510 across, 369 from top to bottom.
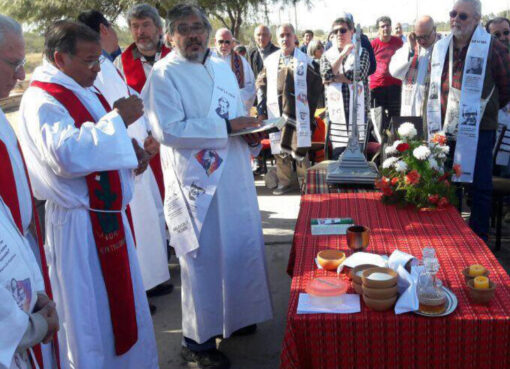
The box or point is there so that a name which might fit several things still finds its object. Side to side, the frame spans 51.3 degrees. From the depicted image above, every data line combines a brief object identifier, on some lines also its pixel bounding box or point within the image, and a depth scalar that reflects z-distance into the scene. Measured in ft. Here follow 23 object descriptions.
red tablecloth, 6.66
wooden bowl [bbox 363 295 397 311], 6.85
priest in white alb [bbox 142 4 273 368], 9.87
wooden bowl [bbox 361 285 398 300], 6.84
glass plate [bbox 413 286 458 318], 6.72
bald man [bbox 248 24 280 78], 26.43
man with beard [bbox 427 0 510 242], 14.32
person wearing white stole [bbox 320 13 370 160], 19.47
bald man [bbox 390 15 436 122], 16.19
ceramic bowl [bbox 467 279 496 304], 6.81
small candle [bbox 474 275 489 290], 6.89
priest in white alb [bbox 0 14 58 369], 4.95
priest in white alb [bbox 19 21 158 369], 7.67
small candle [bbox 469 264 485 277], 7.36
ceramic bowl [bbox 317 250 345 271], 8.07
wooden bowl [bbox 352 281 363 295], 7.32
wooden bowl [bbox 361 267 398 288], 6.86
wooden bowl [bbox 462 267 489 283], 7.39
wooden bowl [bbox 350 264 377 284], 7.37
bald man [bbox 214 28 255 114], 22.22
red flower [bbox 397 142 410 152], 11.22
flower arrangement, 10.73
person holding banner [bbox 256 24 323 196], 22.00
